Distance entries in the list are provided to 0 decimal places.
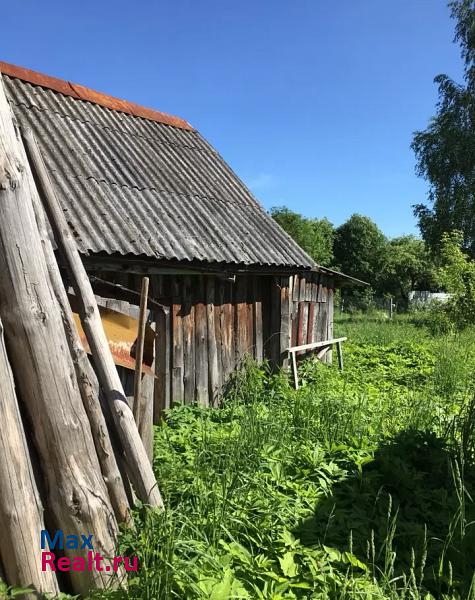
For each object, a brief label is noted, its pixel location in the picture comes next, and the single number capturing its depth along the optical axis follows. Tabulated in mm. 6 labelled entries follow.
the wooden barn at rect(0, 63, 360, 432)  5625
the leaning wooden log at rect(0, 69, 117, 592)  2453
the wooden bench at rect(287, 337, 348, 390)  7629
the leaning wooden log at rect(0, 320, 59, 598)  2295
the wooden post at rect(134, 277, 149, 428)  3059
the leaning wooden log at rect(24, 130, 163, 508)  2766
